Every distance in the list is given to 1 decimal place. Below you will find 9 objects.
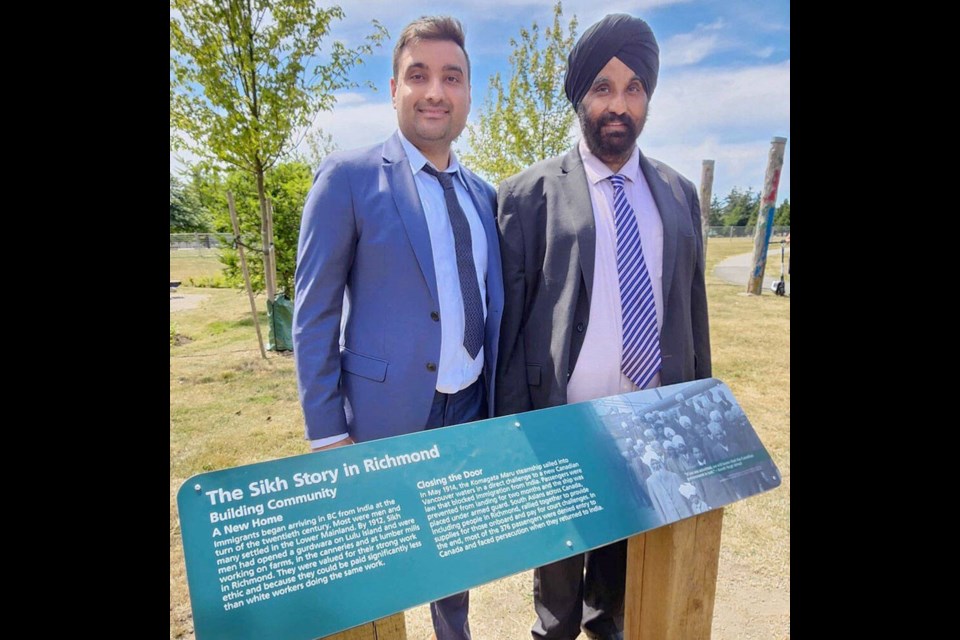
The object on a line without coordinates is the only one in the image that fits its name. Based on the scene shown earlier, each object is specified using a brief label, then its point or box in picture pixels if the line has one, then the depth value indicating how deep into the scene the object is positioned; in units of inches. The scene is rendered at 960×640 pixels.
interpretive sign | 42.1
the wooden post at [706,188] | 366.6
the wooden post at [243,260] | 198.9
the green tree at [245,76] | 169.5
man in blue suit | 71.5
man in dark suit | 78.7
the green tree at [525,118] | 218.7
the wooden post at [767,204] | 390.3
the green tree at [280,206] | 261.4
